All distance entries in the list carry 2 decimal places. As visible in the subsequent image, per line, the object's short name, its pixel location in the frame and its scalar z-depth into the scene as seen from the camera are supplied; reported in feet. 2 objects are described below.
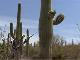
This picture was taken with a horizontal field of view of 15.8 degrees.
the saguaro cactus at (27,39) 47.09
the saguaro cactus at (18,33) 43.80
